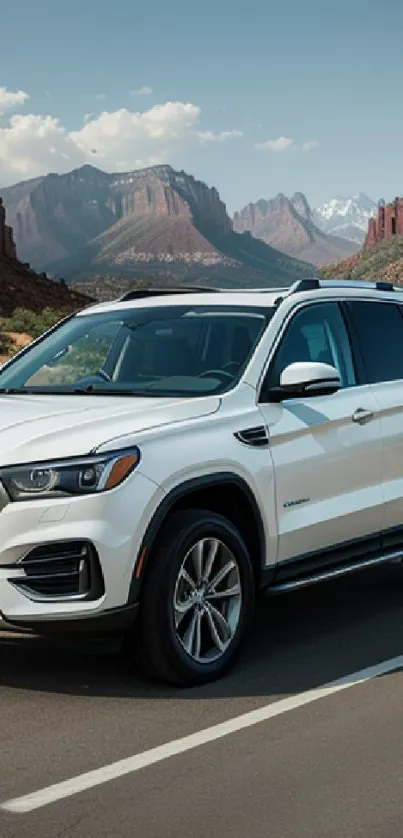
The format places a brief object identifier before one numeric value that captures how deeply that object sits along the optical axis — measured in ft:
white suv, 16.80
